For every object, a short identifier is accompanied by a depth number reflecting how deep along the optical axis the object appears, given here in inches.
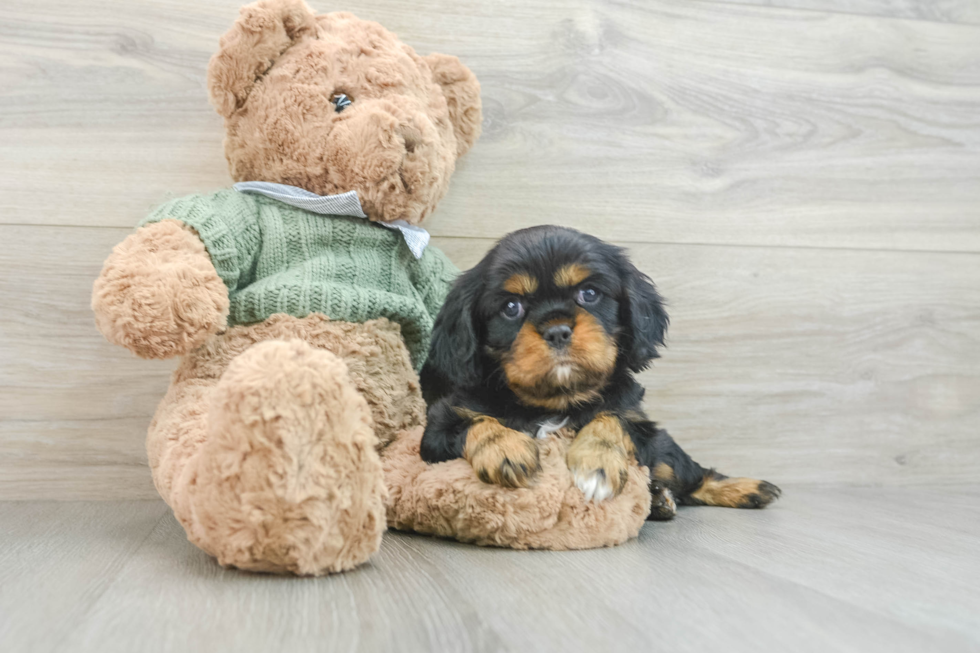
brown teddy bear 26.9
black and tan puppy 30.4
